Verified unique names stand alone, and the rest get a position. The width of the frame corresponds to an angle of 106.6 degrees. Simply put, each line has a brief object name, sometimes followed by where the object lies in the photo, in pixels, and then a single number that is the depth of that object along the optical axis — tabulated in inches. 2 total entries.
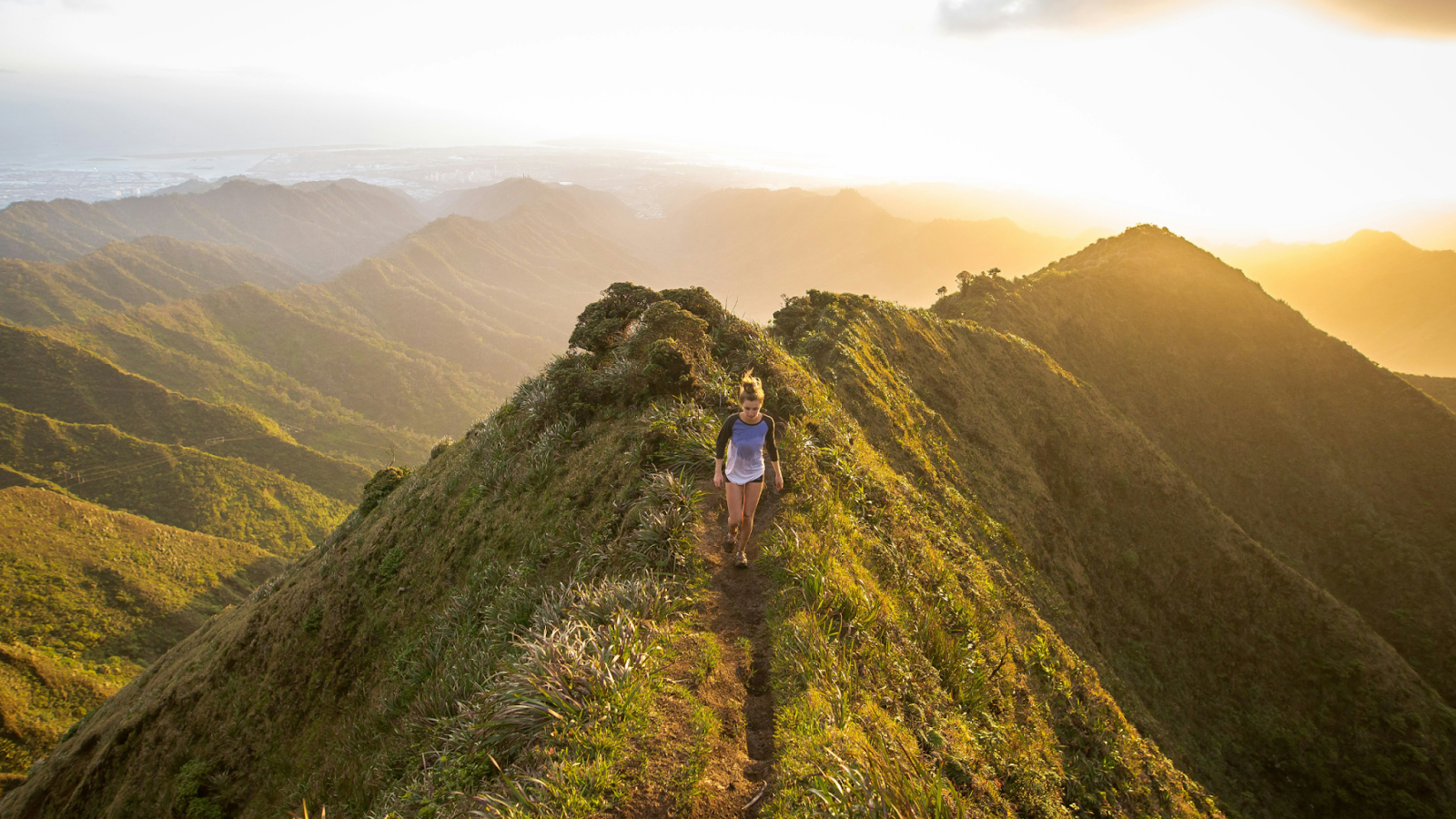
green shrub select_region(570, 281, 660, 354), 528.4
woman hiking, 269.9
